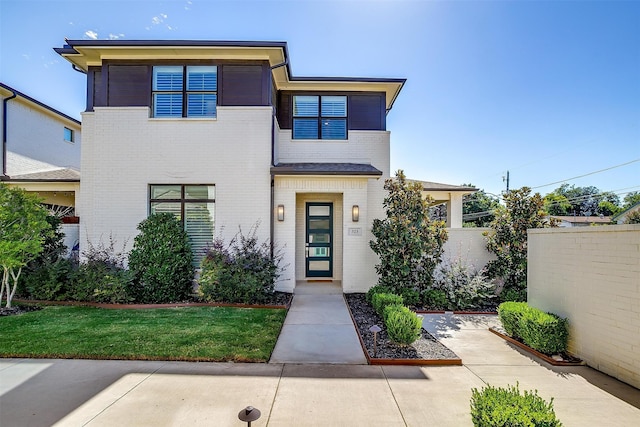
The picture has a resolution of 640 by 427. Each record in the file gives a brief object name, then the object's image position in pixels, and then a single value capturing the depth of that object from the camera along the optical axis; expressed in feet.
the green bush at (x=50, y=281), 24.23
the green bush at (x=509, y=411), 7.13
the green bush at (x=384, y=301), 20.23
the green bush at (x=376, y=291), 23.99
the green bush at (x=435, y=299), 24.50
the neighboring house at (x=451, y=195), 38.68
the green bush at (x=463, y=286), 24.68
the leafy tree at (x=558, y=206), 136.56
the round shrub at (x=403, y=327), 15.67
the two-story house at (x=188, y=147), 27.53
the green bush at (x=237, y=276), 23.98
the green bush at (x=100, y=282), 23.71
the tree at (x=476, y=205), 136.08
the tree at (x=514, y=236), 25.54
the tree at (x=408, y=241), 25.41
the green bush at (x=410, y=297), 24.85
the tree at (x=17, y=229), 21.15
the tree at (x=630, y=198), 139.13
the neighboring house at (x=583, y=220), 126.82
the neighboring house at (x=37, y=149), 32.68
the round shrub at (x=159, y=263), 24.22
